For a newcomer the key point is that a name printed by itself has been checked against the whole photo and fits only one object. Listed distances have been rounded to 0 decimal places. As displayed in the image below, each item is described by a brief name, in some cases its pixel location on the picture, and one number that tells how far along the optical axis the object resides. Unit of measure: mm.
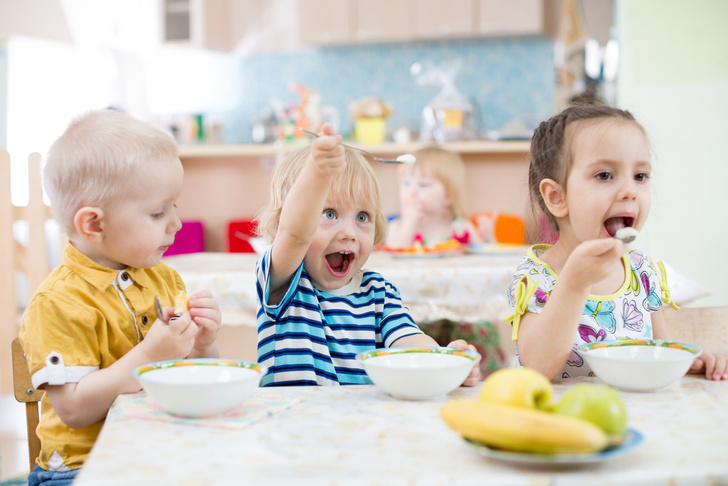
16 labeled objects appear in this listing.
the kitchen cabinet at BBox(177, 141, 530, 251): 4332
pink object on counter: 4481
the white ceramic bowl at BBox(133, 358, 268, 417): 691
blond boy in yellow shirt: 878
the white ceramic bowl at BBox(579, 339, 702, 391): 795
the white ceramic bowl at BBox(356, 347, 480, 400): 762
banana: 546
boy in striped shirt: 1108
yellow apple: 614
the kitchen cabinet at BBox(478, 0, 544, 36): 4156
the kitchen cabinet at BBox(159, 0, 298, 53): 4766
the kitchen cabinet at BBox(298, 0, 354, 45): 4355
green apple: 583
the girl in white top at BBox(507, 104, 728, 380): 1088
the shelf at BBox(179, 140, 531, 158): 4152
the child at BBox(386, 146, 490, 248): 2784
